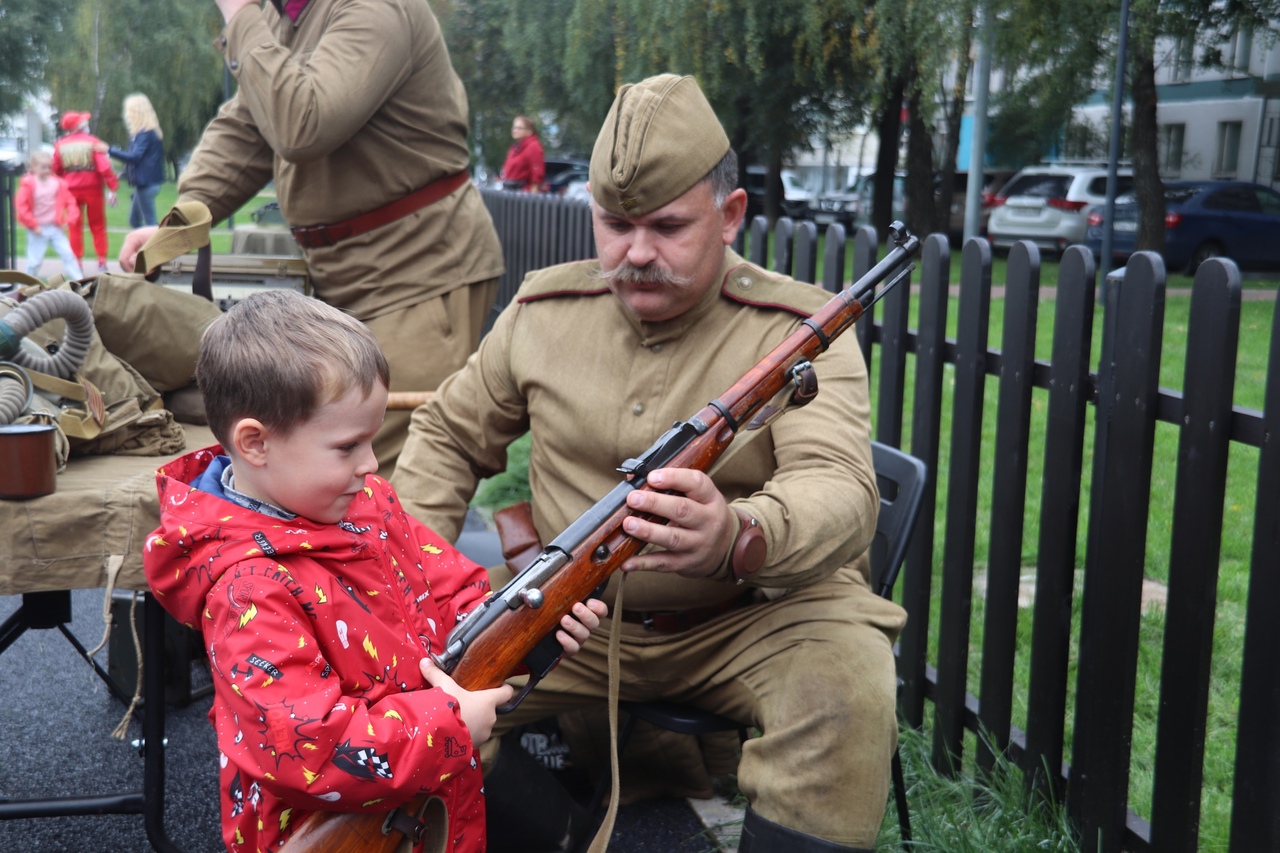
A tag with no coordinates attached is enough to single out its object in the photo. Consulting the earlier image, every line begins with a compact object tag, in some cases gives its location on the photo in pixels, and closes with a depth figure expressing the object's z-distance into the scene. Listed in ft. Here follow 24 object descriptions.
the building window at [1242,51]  95.59
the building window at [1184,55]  56.91
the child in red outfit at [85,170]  50.34
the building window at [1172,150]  110.11
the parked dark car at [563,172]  110.81
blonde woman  53.67
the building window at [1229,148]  105.09
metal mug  7.47
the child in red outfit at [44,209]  49.08
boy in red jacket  5.65
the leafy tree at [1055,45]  42.83
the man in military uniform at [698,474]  7.43
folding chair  8.43
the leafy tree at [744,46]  50.06
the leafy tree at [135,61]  137.39
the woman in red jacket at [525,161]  64.44
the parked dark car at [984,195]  85.40
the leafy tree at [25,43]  131.64
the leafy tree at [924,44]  42.09
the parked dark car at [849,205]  103.97
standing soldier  11.76
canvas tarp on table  7.66
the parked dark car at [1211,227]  66.59
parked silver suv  73.97
